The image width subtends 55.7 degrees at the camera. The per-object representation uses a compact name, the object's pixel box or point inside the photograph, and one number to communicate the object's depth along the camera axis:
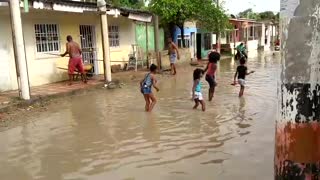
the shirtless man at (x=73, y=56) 9.96
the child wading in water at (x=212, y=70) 8.07
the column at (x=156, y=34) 13.93
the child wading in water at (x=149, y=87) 7.09
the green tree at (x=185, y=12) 16.71
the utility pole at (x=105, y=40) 10.48
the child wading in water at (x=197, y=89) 7.20
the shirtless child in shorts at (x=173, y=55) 13.71
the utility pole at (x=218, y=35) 21.52
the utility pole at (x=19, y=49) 7.66
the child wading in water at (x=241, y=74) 8.78
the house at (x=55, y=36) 9.26
